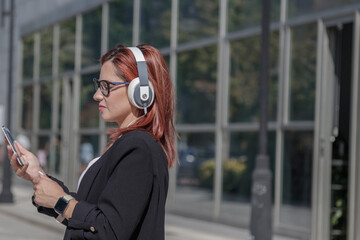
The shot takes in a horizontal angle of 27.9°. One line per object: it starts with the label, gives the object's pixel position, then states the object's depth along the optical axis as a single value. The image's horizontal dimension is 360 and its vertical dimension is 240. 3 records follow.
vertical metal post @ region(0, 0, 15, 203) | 19.09
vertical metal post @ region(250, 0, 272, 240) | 9.87
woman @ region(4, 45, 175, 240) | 2.38
